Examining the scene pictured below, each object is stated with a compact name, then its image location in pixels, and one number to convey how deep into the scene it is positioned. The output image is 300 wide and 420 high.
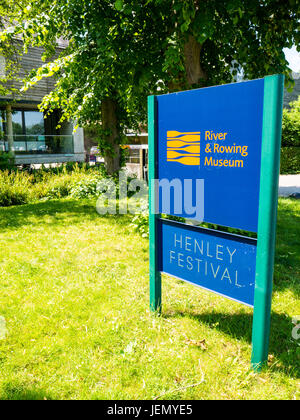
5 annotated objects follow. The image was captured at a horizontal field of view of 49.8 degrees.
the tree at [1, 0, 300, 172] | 4.90
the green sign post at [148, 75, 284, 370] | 2.26
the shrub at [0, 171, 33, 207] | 9.45
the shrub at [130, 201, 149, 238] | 6.22
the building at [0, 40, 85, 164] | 18.09
